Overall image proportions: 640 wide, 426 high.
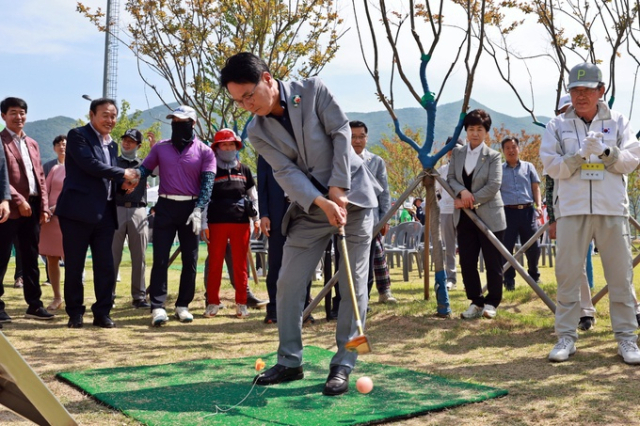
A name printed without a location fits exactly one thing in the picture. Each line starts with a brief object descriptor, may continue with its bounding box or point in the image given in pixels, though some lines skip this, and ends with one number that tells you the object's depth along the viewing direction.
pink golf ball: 3.84
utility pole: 30.44
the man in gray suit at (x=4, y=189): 6.35
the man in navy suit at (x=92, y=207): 6.50
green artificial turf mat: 3.63
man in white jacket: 5.10
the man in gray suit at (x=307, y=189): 4.19
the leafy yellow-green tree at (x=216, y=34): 10.20
